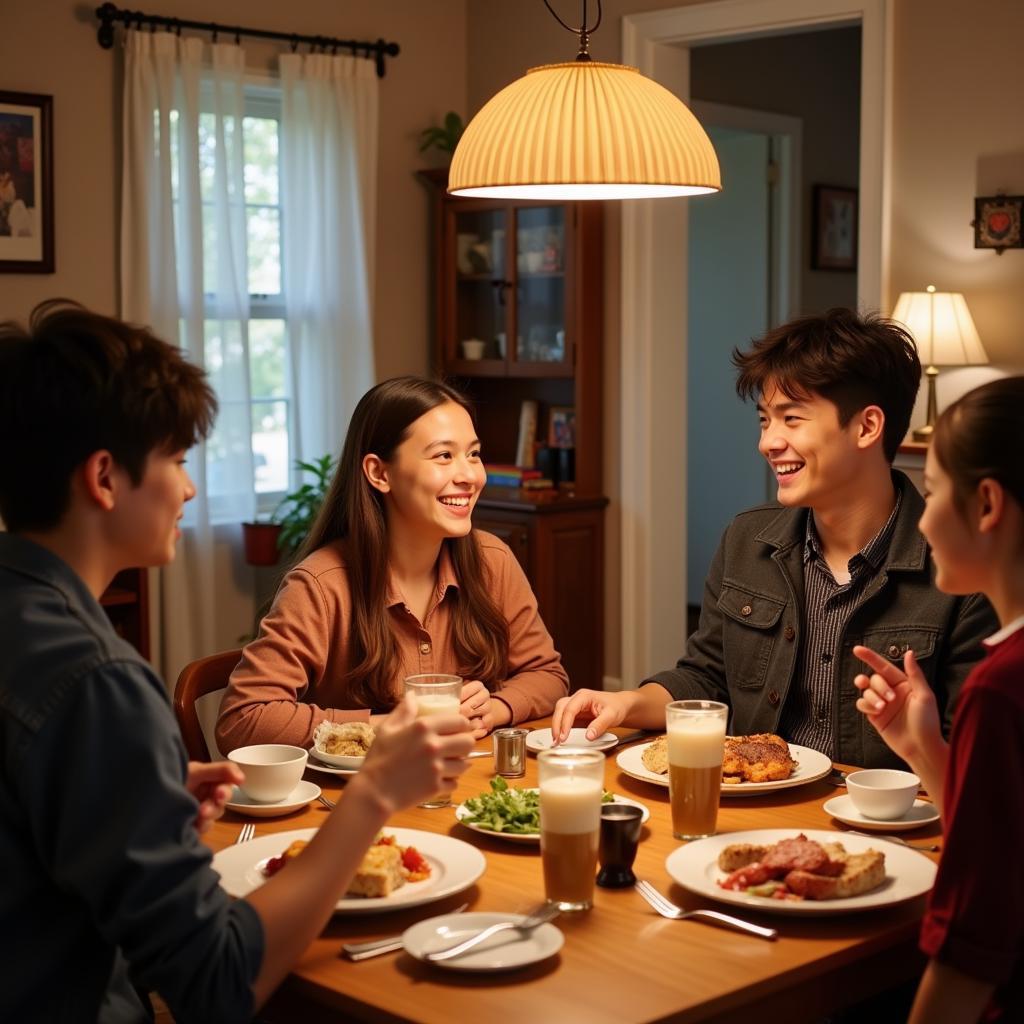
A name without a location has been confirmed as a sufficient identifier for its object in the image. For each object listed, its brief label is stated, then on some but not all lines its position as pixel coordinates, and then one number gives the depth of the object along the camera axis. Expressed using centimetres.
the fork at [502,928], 147
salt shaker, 214
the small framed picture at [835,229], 658
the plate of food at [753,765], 203
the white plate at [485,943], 146
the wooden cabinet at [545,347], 508
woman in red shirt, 137
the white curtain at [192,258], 464
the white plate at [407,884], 160
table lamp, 405
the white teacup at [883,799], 187
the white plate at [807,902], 158
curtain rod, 456
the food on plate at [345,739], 214
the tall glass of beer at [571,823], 162
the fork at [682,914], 155
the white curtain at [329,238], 508
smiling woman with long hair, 248
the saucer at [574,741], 227
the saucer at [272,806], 196
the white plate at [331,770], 212
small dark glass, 169
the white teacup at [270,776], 196
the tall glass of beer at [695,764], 183
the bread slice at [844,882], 160
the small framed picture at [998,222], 406
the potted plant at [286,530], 484
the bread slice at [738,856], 168
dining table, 140
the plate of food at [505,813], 184
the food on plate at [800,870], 160
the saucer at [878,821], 187
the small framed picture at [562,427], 529
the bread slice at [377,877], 162
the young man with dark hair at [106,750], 132
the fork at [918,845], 180
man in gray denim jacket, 229
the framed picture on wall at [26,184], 439
